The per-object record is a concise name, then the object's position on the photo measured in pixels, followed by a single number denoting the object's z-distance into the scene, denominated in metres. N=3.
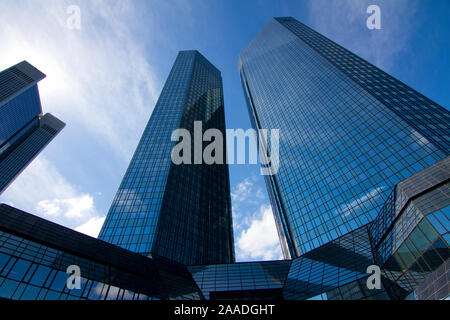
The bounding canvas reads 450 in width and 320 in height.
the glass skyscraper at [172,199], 66.50
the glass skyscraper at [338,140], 63.62
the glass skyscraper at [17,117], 155.12
